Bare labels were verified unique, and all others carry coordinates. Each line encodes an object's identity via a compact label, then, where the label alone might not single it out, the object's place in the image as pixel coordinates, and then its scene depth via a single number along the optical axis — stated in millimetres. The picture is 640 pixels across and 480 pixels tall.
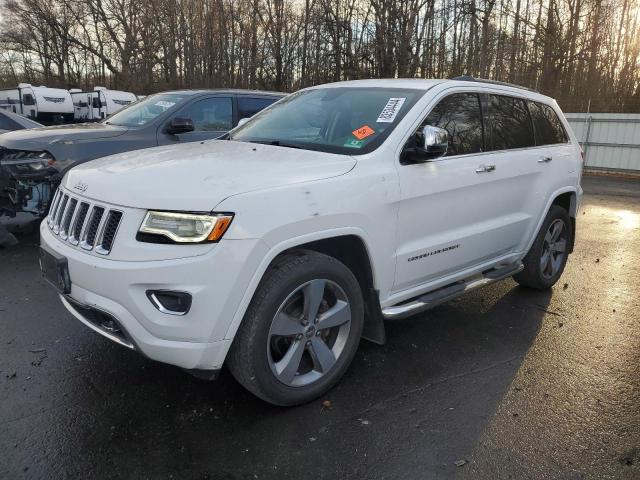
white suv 2492
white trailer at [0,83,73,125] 24828
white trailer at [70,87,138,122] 26250
